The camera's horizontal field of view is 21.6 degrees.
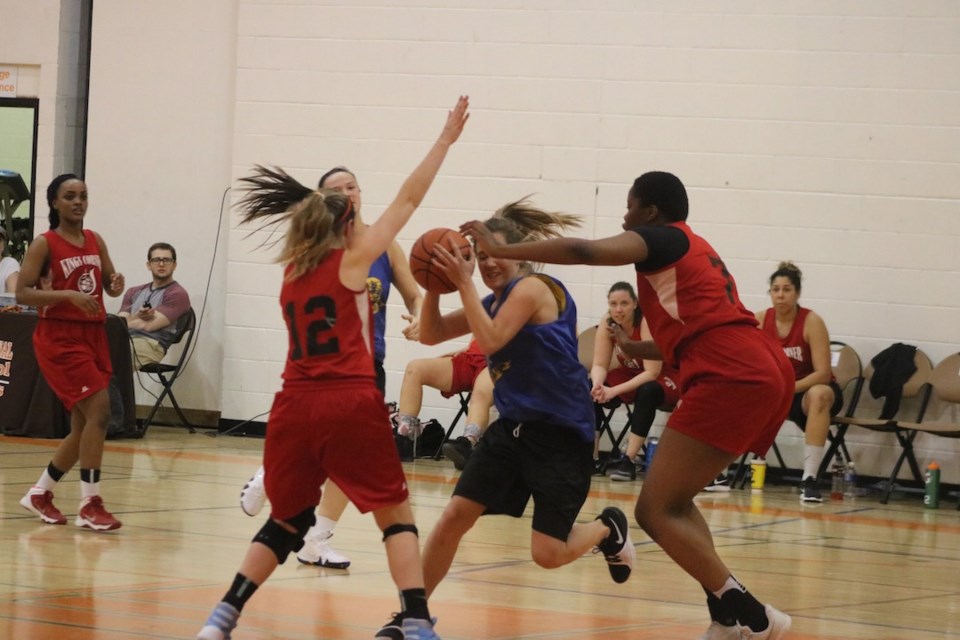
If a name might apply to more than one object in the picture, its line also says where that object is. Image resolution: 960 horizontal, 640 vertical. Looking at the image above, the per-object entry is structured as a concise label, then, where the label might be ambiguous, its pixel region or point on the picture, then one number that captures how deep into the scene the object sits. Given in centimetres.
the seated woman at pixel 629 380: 1873
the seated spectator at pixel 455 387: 1780
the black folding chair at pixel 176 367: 2127
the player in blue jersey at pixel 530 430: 799
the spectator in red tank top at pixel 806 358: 1811
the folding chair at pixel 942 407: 1783
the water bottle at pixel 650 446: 1924
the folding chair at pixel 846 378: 1894
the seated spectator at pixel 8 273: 2107
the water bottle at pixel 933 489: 1805
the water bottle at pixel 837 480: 1846
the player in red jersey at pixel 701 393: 786
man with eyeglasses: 2141
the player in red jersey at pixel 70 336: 1203
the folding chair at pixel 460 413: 1993
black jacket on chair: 1878
